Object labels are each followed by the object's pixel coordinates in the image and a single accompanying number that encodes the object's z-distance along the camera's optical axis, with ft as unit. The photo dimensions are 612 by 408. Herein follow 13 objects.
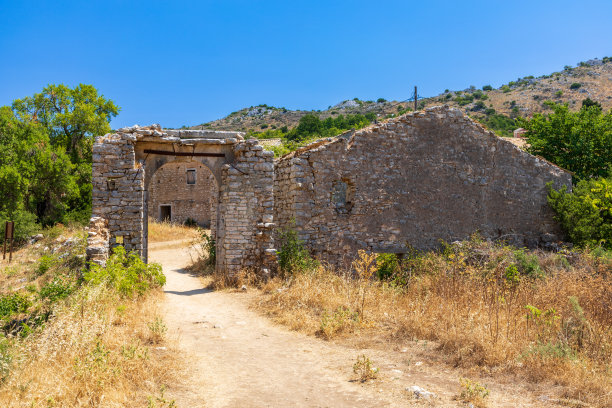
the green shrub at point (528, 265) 31.45
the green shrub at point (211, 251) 42.50
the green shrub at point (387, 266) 37.41
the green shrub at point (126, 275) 25.68
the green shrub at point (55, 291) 23.45
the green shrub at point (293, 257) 34.47
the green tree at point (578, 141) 55.36
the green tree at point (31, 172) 66.28
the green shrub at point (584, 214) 46.06
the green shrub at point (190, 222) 87.29
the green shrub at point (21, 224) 63.93
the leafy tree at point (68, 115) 75.20
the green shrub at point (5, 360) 14.88
